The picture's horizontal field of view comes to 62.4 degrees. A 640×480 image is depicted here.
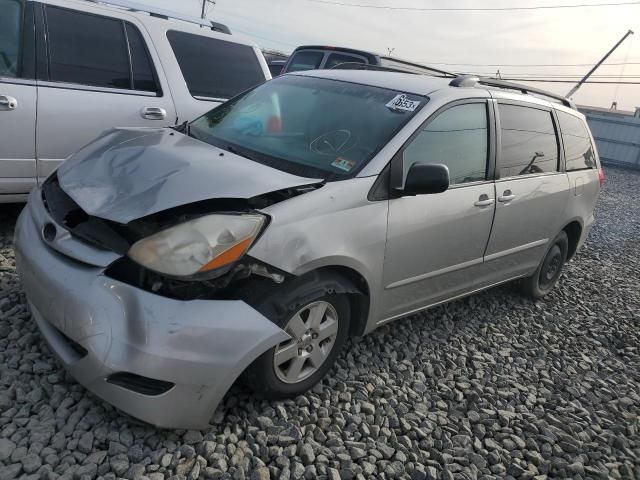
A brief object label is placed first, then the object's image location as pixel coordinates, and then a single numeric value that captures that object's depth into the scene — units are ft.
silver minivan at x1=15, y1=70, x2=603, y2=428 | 7.13
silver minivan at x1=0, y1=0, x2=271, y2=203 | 12.46
